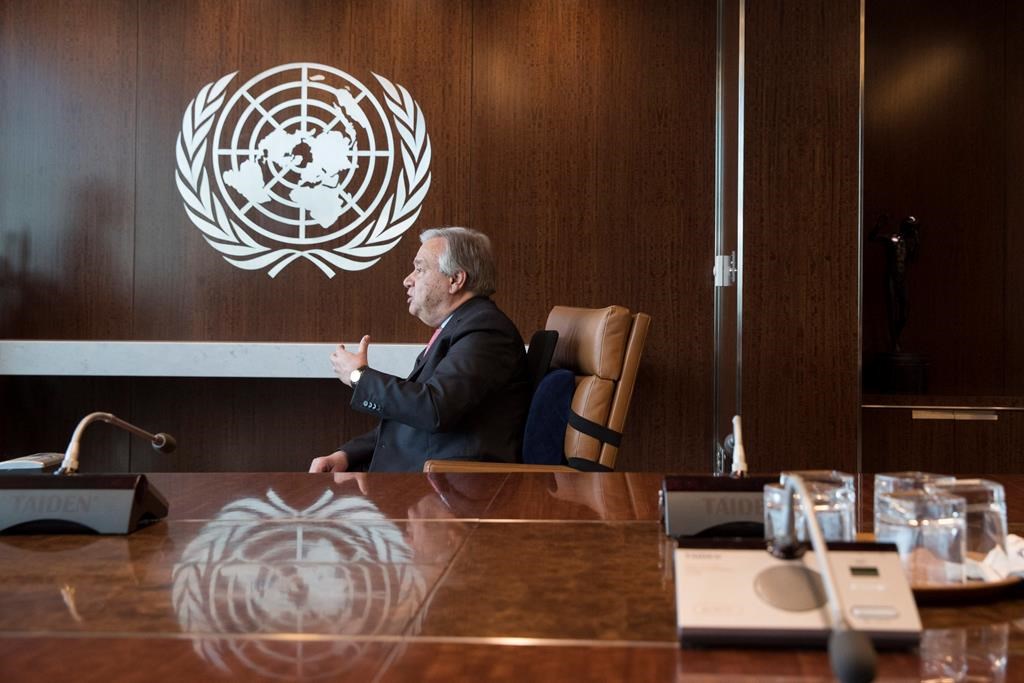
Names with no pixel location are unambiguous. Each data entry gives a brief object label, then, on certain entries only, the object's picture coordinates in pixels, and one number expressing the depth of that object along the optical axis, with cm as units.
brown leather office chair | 293
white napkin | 99
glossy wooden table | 75
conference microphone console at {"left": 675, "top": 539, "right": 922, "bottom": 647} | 78
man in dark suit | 278
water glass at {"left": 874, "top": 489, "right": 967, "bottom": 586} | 95
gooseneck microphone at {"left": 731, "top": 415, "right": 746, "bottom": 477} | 129
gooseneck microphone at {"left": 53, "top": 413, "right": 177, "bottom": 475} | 141
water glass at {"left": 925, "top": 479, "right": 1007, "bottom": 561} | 103
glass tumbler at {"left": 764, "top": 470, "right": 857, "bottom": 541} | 98
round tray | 92
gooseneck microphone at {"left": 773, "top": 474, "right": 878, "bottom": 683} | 65
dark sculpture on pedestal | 408
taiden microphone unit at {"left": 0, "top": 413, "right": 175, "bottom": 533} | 130
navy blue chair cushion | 287
